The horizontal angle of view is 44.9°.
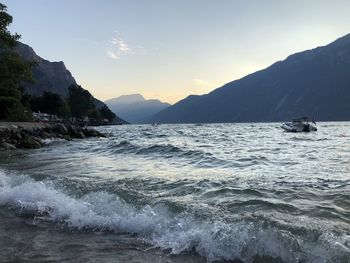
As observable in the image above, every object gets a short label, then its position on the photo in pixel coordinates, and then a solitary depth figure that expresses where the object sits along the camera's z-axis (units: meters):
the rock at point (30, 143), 35.23
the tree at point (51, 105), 144.62
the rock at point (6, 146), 31.92
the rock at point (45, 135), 47.09
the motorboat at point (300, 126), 70.19
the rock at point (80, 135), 57.64
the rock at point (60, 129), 56.38
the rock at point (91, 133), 63.06
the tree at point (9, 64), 38.28
